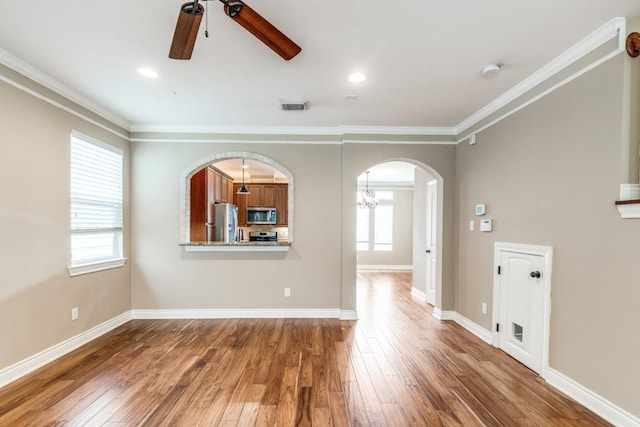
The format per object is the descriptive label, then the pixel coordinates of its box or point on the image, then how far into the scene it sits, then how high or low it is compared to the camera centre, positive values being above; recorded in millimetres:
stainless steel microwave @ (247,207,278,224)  7812 -114
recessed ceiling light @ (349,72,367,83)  2703 +1239
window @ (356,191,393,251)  9102 -383
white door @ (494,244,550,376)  2633 -893
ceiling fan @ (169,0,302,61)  1521 +1003
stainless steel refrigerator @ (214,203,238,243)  5816 -219
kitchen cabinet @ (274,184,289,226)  8016 +222
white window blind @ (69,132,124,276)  3248 +48
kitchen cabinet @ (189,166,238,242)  4715 +194
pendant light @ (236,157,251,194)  6811 +477
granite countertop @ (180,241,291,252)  4164 -492
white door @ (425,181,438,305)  5008 -496
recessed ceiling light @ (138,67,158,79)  2656 +1241
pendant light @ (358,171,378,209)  7966 +350
